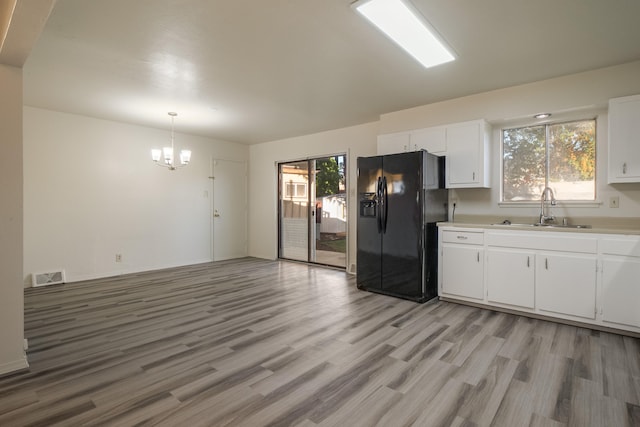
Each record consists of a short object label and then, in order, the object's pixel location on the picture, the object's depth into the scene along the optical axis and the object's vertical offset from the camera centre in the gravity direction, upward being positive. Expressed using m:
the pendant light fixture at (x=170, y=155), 4.53 +0.79
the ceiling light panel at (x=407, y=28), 2.15 +1.36
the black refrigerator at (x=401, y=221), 3.71 -0.17
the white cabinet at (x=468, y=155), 3.69 +0.63
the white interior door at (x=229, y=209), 6.54 +0.00
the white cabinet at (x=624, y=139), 2.89 +0.62
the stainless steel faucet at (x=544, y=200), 3.46 +0.05
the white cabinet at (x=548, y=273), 2.75 -0.65
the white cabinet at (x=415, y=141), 4.00 +0.89
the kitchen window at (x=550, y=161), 3.37 +0.52
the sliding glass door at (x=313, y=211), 5.86 -0.05
